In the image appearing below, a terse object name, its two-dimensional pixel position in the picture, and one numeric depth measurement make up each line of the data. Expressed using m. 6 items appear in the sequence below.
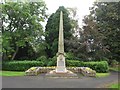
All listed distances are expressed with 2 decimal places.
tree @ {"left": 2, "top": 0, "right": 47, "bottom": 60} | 9.81
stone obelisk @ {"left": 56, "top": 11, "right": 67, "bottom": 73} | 7.24
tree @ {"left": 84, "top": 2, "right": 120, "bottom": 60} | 10.27
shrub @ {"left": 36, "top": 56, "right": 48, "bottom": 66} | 9.48
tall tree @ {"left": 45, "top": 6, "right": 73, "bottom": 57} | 10.90
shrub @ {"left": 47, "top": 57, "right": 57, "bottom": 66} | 9.18
